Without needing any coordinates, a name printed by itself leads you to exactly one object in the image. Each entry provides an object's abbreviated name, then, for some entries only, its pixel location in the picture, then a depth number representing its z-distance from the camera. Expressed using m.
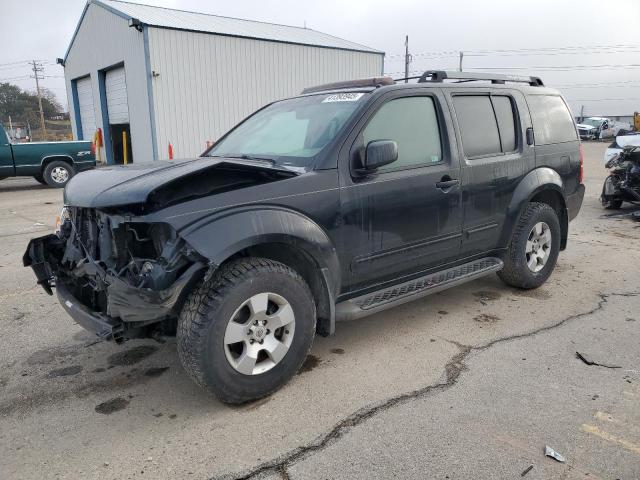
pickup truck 13.39
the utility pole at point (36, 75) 54.80
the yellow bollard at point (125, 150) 18.88
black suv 2.83
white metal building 16.59
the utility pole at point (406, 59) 47.06
